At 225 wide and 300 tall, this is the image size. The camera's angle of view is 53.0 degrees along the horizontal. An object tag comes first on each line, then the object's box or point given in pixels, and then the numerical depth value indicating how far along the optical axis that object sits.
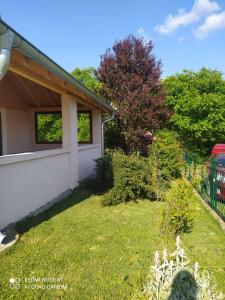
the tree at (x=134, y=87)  11.84
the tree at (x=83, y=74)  25.05
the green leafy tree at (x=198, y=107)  14.47
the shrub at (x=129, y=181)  5.78
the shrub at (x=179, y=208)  3.66
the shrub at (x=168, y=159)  8.20
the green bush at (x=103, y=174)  6.58
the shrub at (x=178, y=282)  1.78
